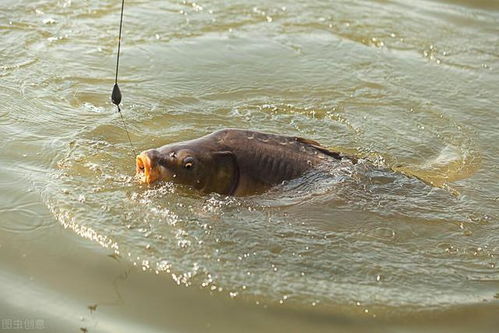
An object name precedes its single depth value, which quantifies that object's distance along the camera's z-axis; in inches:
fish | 176.6
